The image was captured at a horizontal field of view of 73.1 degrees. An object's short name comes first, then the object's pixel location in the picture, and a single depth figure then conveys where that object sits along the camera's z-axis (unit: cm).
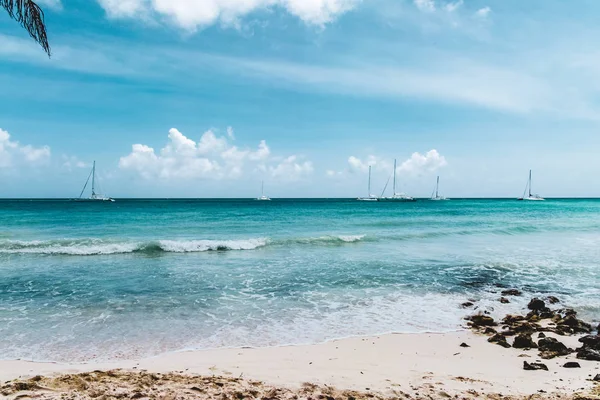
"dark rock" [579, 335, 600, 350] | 852
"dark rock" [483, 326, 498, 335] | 983
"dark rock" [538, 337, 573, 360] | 820
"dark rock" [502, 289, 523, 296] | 1408
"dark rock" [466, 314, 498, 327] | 1065
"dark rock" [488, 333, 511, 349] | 891
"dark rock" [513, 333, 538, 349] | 879
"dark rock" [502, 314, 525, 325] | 1085
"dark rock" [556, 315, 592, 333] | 1016
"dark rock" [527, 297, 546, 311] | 1204
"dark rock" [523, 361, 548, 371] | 746
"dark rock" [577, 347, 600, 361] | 791
